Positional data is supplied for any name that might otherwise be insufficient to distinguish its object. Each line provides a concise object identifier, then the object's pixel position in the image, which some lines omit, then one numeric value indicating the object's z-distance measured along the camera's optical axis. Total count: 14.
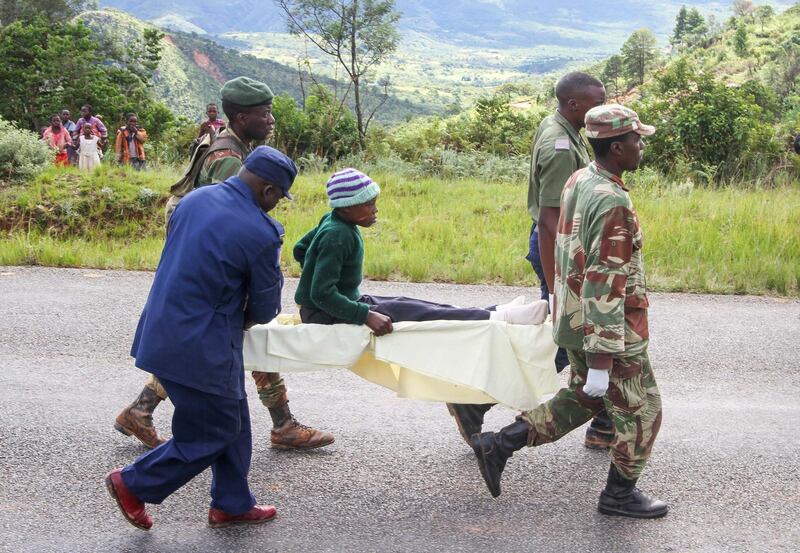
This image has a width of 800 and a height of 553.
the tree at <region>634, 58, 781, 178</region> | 15.25
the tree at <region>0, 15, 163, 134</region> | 28.17
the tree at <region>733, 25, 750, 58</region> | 41.84
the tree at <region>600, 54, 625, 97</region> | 47.75
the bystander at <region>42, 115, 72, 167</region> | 17.38
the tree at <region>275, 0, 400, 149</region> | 26.14
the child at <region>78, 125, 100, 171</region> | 16.75
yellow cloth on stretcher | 4.55
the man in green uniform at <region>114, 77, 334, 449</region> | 4.80
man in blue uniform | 3.87
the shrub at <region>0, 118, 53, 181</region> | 13.19
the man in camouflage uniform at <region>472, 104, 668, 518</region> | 4.06
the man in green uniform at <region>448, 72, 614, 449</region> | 5.11
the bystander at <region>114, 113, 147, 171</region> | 17.17
